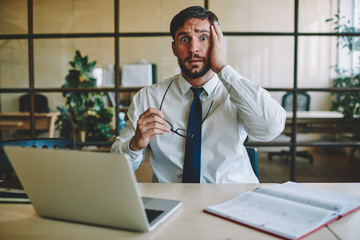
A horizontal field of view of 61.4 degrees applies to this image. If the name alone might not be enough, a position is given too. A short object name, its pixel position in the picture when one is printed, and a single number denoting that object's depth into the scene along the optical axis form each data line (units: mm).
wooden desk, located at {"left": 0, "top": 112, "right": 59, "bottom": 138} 2679
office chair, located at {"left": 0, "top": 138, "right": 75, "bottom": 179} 1360
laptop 635
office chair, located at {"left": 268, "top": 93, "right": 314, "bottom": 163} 3687
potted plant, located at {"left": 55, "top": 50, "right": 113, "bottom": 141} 2605
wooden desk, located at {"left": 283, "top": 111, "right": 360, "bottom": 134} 2248
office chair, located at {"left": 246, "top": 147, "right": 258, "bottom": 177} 1504
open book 728
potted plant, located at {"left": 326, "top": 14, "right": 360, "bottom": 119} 2062
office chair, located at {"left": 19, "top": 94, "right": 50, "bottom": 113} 2274
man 1415
